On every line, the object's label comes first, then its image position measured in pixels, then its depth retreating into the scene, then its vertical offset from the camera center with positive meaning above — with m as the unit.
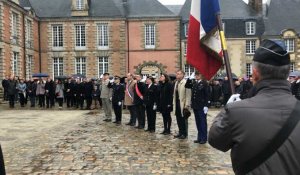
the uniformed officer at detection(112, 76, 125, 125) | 11.27 -0.63
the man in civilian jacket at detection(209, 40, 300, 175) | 1.86 -0.28
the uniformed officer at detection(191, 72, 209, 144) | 7.72 -0.64
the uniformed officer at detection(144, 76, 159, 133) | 9.60 -0.73
